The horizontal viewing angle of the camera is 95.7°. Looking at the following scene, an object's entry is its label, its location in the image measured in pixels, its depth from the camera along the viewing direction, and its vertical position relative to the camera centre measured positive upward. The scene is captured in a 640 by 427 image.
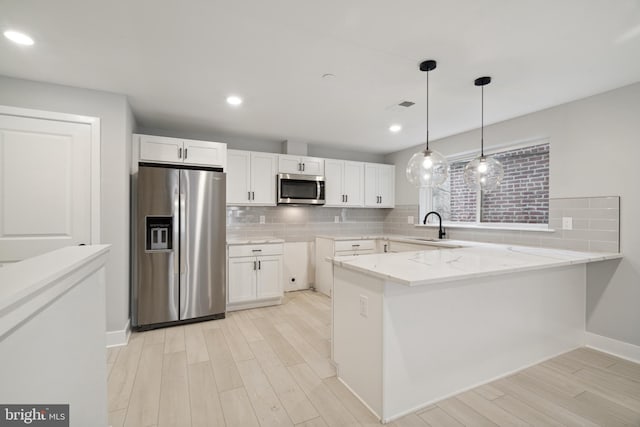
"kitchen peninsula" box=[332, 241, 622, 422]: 1.75 -0.75
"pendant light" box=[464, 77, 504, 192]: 2.41 +0.35
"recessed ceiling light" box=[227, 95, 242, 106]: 2.84 +1.13
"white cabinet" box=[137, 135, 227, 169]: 3.25 +0.72
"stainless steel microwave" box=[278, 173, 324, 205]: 4.26 +0.36
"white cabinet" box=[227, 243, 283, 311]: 3.67 -0.82
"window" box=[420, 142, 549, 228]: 3.27 +0.25
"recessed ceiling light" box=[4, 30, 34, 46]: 1.84 +1.13
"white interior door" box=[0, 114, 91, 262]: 2.34 +0.22
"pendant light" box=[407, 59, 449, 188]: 2.23 +0.36
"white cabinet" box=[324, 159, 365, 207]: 4.68 +0.51
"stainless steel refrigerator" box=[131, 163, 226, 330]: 3.03 -0.36
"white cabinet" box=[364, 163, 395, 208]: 5.02 +0.50
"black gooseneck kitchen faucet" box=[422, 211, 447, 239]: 4.16 -0.22
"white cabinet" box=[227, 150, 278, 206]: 3.99 +0.50
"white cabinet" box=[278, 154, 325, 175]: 4.31 +0.74
